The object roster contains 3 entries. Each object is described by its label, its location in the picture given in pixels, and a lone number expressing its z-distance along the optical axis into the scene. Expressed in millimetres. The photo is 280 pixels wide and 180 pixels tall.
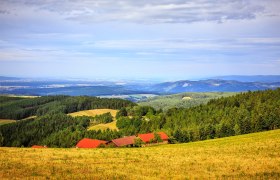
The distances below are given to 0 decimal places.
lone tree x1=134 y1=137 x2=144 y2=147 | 97438
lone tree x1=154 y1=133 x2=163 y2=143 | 104675
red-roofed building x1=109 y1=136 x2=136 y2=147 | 95125
